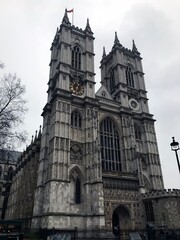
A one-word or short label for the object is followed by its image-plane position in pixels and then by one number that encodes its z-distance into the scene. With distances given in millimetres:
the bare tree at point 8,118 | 15586
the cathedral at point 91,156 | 25748
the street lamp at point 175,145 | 12989
